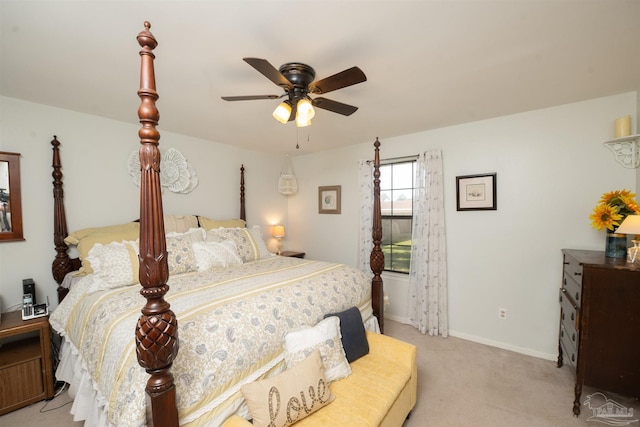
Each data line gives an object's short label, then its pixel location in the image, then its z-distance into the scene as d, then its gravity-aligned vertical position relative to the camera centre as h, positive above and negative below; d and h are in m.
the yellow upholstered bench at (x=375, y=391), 1.35 -1.09
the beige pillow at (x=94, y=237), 2.21 -0.26
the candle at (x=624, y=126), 2.10 +0.64
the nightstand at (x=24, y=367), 1.88 -1.17
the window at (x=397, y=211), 3.48 -0.06
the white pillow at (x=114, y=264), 1.97 -0.43
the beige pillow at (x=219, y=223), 3.20 -0.20
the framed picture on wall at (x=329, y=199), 4.01 +0.12
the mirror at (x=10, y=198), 2.15 +0.09
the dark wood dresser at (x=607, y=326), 1.69 -0.81
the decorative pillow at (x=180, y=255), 2.34 -0.43
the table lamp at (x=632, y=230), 1.70 -0.16
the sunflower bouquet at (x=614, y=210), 1.90 -0.03
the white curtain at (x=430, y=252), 3.06 -0.54
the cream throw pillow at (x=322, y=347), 1.57 -0.86
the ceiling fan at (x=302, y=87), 1.49 +0.72
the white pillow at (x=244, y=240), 2.93 -0.38
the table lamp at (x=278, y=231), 4.20 -0.39
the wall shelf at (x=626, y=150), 2.17 +0.47
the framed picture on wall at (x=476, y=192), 2.80 +0.16
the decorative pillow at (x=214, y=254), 2.52 -0.47
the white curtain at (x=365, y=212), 3.62 -0.07
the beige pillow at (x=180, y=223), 2.88 -0.17
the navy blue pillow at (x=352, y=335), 1.83 -0.92
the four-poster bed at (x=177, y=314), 0.93 -0.64
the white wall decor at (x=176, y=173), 3.10 +0.42
